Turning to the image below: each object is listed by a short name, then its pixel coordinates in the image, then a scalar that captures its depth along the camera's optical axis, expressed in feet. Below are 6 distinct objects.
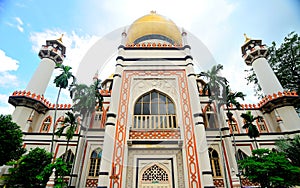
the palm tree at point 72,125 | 31.44
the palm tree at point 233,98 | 35.35
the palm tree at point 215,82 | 36.68
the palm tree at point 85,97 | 34.37
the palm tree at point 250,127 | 32.55
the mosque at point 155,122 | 24.77
